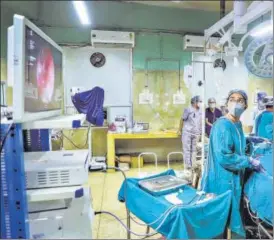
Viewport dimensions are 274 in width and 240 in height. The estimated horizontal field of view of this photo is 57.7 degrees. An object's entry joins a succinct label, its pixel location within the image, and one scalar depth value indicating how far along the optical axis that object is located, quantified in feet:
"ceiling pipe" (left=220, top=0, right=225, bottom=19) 7.95
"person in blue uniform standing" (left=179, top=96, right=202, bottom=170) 11.55
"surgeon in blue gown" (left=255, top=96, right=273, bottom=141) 6.28
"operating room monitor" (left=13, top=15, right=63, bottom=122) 2.36
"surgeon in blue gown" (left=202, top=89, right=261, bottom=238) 5.13
